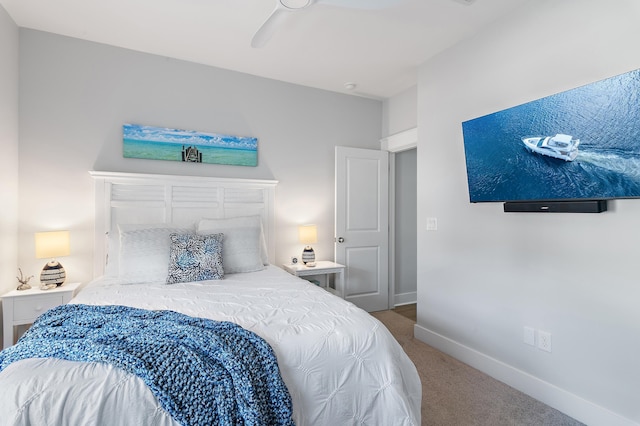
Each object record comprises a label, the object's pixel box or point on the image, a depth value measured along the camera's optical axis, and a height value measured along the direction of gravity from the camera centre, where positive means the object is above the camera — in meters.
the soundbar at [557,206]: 1.76 +0.05
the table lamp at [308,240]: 3.39 -0.28
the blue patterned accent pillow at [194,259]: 2.33 -0.35
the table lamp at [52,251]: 2.37 -0.28
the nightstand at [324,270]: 3.23 -0.60
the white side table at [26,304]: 2.21 -0.66
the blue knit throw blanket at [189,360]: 1.04 -0.54
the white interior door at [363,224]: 3.70 -0.12
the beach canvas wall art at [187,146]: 2.88 +0.70
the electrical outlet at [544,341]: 2.03 -0.86
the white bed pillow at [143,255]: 2.31 -0.31
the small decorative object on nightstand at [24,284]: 2.37 -0.54
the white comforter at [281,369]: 0.97 -0.57
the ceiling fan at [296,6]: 1.65 +1.20
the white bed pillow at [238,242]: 2.65 -0.24
